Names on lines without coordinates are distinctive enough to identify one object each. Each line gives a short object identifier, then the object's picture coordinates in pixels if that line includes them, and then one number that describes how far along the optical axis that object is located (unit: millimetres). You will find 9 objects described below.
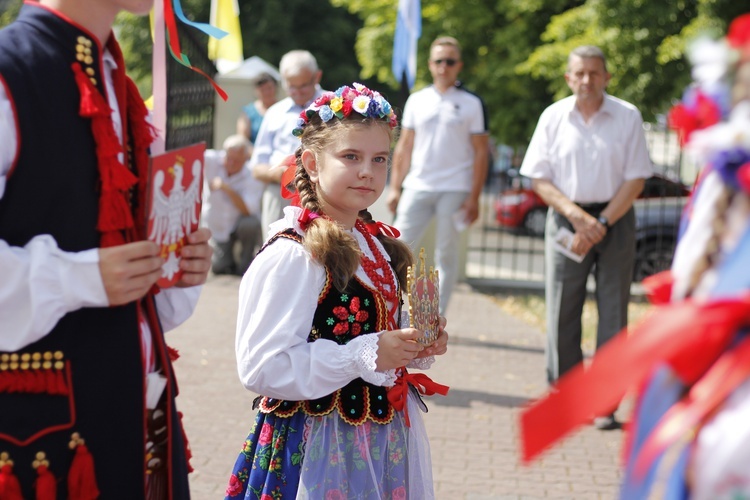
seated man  11086
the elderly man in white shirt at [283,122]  7188
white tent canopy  15695
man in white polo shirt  7863
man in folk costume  2055
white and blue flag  9859
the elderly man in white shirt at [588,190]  6086
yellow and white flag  11695
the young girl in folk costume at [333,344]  2910
